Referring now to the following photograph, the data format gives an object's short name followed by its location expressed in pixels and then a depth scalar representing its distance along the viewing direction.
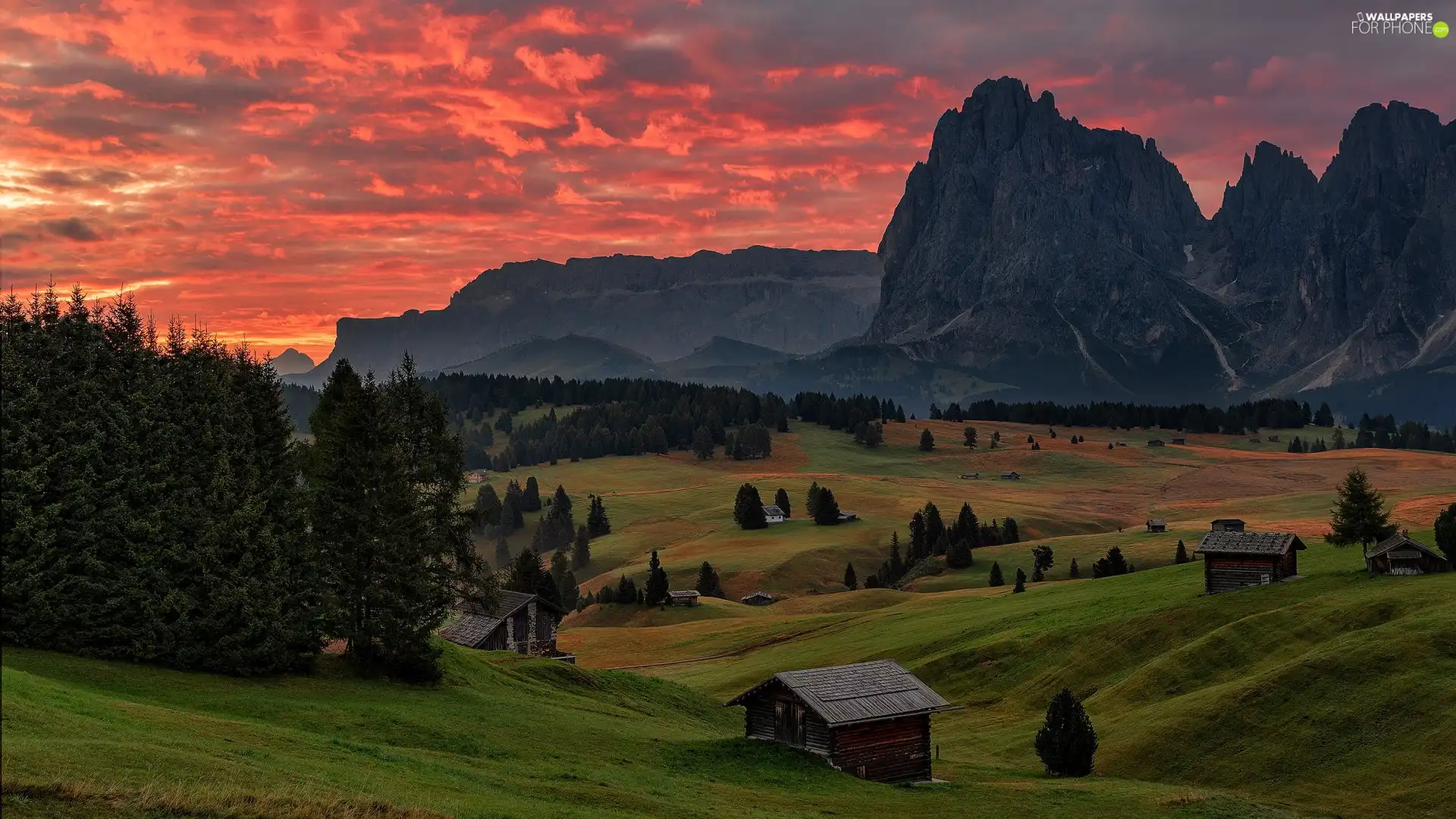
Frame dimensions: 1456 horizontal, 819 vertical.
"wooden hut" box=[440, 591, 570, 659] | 81.69
